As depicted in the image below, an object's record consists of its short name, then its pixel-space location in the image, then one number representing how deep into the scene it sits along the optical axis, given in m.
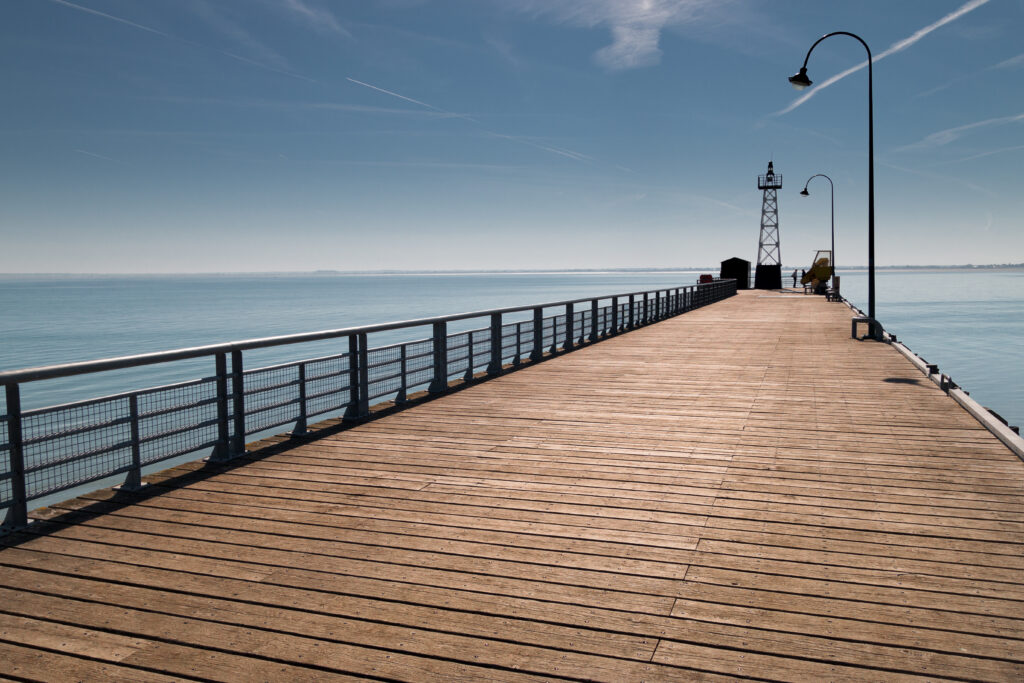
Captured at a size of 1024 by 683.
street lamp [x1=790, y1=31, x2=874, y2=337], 18.25
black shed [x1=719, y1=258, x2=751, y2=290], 64.06
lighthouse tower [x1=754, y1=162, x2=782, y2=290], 60.44
